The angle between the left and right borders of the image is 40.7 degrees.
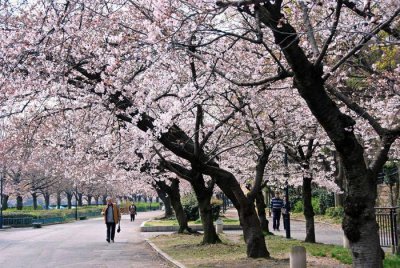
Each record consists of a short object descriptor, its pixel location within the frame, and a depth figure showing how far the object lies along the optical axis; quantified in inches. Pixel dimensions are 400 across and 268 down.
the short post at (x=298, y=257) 414.3
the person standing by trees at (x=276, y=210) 1041.5
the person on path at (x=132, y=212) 1872.5
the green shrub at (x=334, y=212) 1287.4
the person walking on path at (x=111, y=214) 788.0
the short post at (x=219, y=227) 938.4
